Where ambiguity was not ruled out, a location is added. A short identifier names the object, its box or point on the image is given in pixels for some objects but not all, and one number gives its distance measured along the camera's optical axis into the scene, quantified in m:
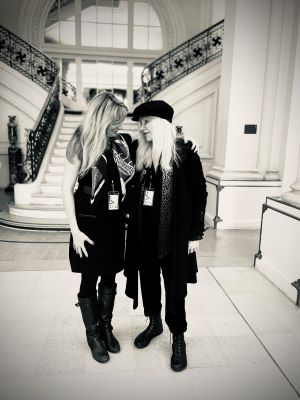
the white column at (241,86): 5.03
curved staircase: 5.57
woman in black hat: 1.79
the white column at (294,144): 3.25
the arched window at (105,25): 10.84
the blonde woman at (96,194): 1.80
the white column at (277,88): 5.10
